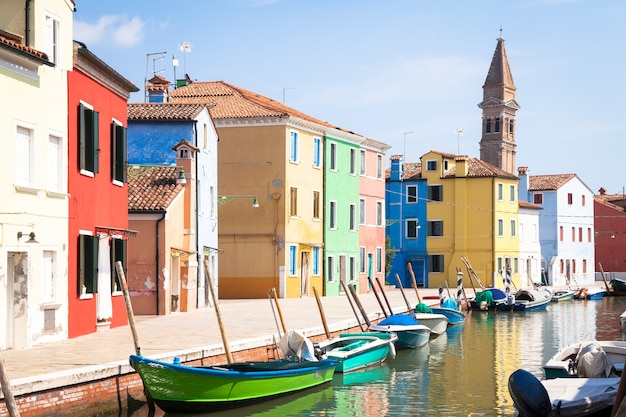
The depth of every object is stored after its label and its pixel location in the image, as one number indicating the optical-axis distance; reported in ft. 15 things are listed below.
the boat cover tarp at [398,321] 92.20
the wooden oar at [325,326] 82.38
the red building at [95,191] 73.41
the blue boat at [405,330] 91.35
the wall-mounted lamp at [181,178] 103.72
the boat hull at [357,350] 73.82
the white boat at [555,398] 49.49
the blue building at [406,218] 214.48
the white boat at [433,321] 106.32
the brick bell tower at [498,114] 336.08
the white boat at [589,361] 59.77
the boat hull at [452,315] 123.13
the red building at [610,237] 272.92
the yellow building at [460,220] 212.84
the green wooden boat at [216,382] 52.08
